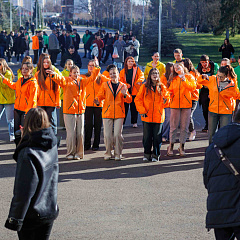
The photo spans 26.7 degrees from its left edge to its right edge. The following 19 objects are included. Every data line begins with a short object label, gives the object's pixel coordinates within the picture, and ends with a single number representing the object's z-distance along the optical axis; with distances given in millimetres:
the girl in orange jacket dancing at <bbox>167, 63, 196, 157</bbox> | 9953
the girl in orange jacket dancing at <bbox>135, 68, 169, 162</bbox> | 9516
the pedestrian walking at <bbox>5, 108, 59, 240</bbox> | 4160
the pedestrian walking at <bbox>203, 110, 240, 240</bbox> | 4070
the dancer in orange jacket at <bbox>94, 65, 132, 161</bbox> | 9781
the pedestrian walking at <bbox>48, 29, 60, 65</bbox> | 25469
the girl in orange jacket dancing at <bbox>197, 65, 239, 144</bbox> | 9414
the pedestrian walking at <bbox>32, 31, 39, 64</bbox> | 28016
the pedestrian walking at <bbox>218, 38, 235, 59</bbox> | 24000
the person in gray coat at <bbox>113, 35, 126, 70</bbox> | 23375
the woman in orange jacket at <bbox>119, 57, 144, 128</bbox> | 12286
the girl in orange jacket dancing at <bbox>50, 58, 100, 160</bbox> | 9695
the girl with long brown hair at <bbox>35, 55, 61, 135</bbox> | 10133
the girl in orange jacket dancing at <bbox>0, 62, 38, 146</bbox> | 9531
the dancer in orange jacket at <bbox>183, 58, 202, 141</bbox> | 10946
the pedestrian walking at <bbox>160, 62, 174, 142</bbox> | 10047
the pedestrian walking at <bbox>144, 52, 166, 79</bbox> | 12820
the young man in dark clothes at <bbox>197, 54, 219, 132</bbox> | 11688
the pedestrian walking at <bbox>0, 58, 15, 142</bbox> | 11102
